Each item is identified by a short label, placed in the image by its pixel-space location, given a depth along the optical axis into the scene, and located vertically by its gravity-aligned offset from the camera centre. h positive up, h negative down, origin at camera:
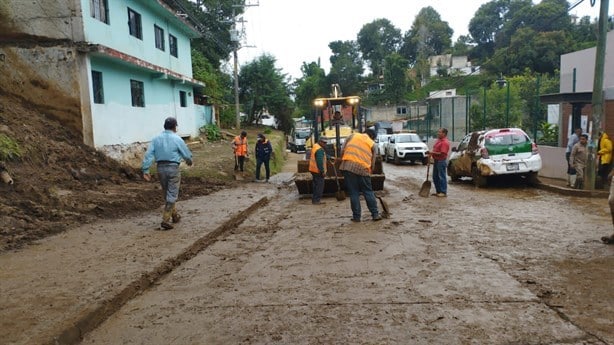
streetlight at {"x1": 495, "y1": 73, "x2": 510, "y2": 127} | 17.94 +0.48
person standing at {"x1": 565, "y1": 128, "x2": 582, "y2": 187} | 13.25 -1.28
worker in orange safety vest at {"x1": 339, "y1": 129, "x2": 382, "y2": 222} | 9.05 -0.88
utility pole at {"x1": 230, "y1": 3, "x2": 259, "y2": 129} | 35.97 +6.08
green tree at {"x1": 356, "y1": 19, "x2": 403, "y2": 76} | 80.81 +13.70
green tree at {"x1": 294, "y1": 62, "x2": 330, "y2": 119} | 61.38 +4.21
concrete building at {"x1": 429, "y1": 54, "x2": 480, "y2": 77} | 75.66 +8.96
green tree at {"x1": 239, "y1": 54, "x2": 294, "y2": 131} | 41.38 +3.44
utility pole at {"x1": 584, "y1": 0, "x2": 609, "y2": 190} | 11.70 +0.43
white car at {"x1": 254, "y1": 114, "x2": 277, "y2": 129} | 47.97 +0.44
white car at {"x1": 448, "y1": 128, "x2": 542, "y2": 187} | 13.63 -1.06
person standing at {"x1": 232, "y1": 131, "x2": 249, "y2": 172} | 17.47 -0.86
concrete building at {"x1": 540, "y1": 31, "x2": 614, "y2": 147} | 14.12 +0.64
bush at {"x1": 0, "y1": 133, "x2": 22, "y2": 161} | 10.09 -0.36
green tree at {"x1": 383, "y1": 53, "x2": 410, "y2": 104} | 62.34 +5.36
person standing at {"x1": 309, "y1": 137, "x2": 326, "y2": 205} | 11.53 -1.10
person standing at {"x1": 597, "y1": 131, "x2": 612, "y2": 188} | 12.54 -0.92
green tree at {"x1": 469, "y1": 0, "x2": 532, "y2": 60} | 75.69 +15.37
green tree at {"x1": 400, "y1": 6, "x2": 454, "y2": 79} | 87.69 +14.64
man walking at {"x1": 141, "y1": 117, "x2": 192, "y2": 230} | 8.20 -0.55
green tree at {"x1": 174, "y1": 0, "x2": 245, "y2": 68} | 40.22 +8.78
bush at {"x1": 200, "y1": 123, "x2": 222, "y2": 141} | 29.31 -0.37
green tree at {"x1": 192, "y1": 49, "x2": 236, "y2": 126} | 33.28 +3.05
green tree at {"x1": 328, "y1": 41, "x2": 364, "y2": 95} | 71.12 +7.48
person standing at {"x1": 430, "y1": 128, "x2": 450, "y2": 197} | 12.66 -1.09
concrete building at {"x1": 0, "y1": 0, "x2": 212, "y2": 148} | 13.55 +1.94
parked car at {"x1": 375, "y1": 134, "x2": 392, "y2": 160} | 28.40 -1.18
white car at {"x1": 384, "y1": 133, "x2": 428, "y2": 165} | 24.62 -1.42
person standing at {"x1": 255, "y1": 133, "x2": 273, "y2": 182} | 17.08 -0.92
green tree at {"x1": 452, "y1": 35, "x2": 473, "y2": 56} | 84.91 +12.90
